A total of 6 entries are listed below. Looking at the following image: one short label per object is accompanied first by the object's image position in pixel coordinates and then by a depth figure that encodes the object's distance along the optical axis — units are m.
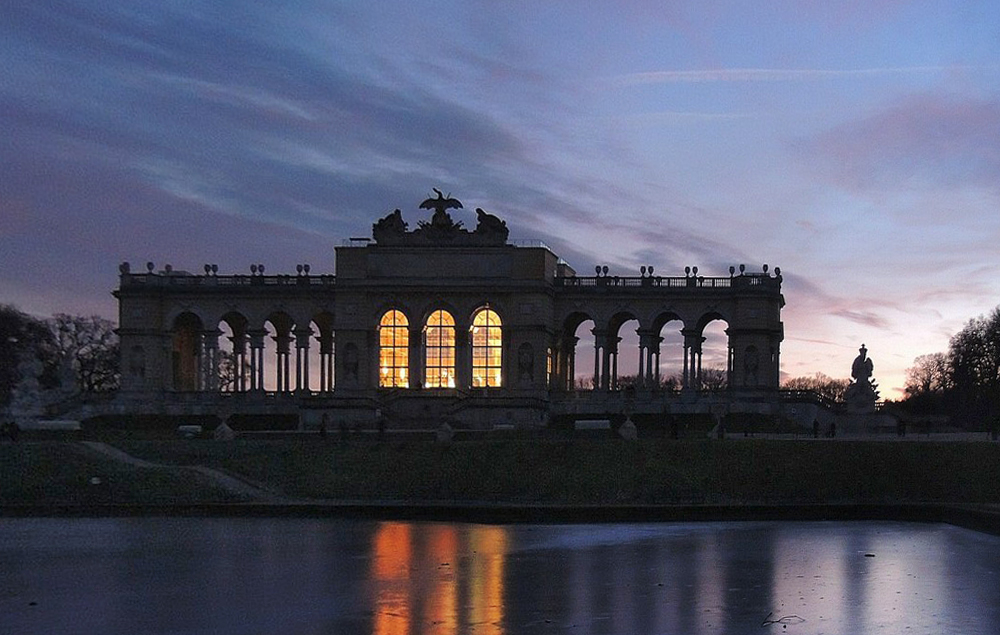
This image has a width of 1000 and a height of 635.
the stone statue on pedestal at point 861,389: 78.75
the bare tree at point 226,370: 142.25
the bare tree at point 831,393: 184.80
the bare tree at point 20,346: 116.69
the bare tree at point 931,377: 142.57
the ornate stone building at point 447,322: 105.19
